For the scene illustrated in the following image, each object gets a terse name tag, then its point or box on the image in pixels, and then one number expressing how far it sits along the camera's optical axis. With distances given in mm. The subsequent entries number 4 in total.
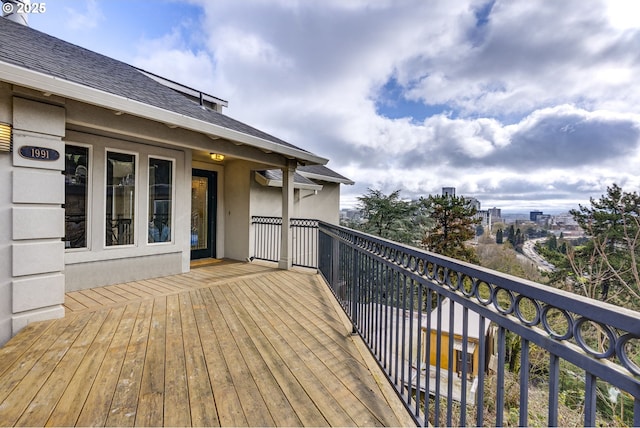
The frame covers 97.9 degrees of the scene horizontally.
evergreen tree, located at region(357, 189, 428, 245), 17734
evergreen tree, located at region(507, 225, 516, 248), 19416
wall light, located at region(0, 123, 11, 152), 2648
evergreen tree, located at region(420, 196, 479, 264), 17516
